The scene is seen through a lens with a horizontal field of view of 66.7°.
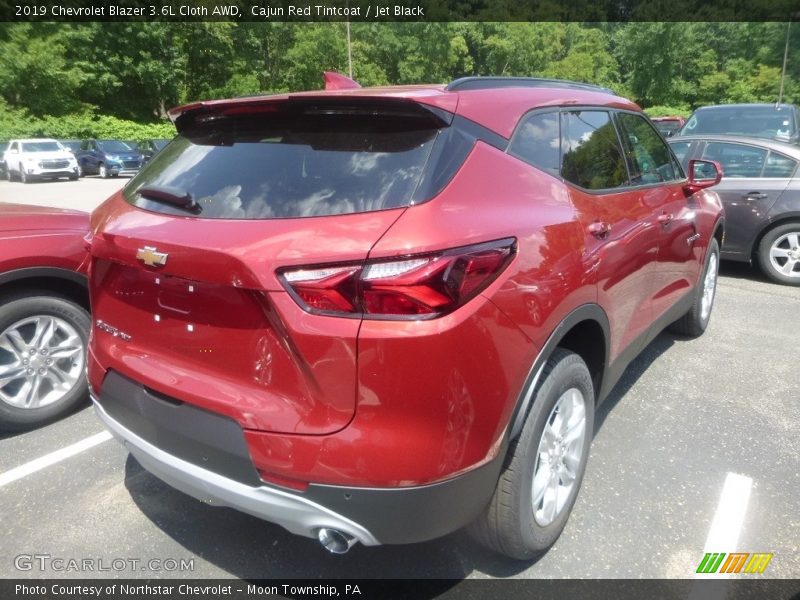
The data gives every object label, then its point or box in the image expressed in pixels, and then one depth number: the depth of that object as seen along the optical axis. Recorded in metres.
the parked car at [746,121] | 9.09
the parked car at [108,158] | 25.53
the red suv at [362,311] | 1.72
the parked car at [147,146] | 28.26
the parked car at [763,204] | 6.43
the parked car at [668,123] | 16.17
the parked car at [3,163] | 24.38
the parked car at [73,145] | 26.75
